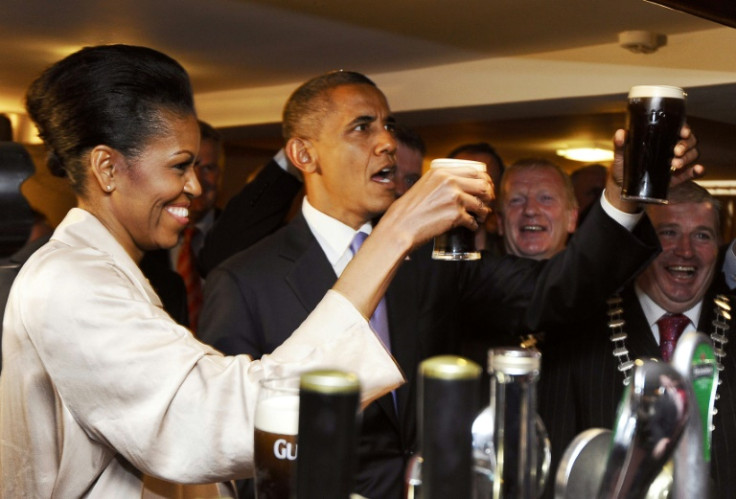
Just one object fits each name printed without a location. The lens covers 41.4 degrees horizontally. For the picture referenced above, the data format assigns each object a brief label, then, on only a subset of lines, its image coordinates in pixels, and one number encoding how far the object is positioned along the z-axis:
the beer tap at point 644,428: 0.69
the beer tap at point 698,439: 0.80
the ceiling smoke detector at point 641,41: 4.77
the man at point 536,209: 3.54
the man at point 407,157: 3.82
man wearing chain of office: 2.22
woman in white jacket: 1.18
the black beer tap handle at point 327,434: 0.64
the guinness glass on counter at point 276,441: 0.78
